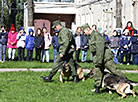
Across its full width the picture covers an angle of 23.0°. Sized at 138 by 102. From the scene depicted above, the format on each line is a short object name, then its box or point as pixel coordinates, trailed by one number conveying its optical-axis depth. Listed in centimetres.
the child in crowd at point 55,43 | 1717
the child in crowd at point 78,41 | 1802
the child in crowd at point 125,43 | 1718
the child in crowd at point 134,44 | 1692
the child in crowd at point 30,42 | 1752
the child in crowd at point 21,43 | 1753
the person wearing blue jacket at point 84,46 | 1784
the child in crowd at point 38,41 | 1738
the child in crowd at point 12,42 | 1747
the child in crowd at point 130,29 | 1747
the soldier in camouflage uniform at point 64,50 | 1097
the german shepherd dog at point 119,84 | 897
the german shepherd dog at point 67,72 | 1168
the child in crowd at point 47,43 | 1755
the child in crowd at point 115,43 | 1752
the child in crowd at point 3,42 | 1723
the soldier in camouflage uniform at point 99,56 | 923
